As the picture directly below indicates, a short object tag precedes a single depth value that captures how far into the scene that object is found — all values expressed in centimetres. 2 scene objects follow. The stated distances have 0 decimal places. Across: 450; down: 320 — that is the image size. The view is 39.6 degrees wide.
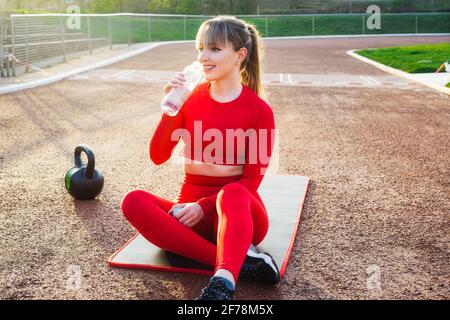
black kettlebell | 530
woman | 373
